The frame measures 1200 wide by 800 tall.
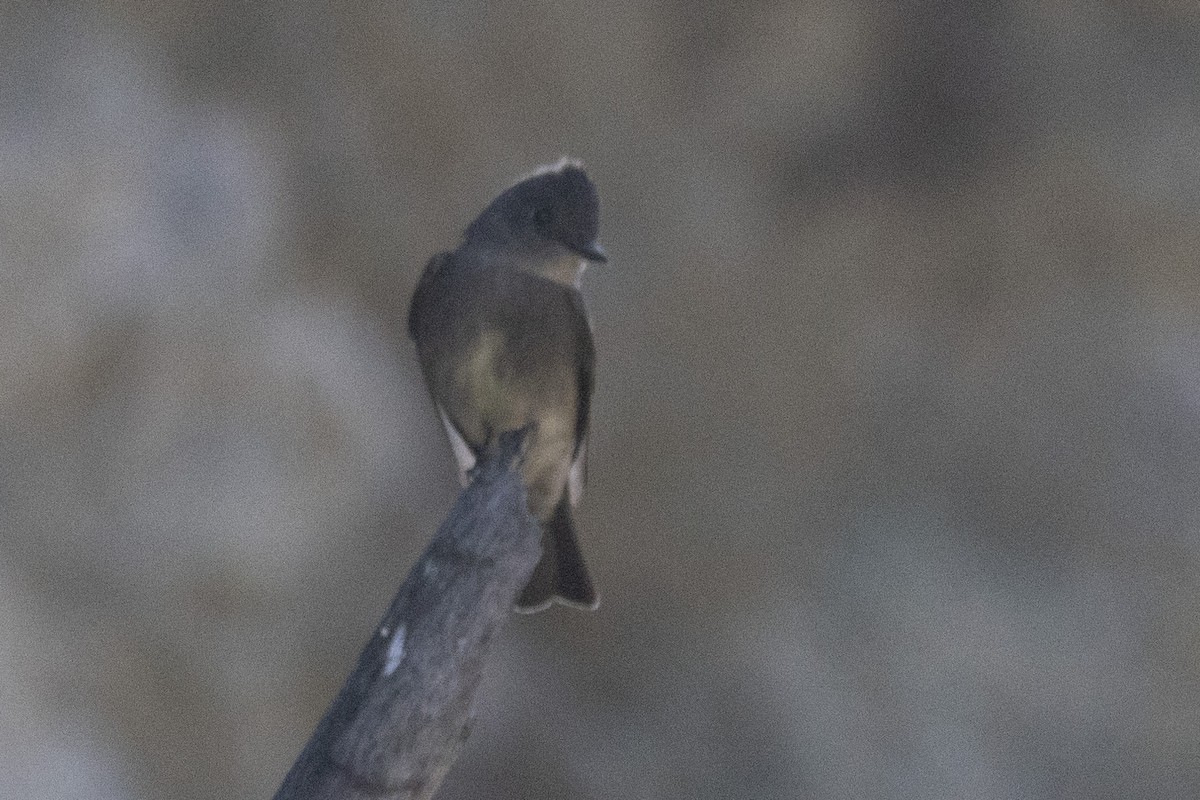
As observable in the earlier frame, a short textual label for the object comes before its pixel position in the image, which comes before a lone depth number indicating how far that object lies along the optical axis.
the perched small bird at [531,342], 6.07
